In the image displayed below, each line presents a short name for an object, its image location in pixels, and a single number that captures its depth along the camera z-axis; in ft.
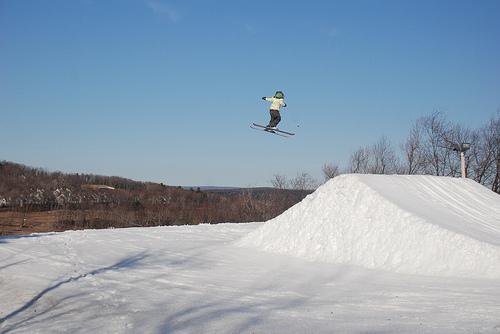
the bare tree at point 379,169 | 133.34
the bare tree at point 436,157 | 117.60
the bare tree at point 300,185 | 159.84
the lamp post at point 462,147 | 61.21
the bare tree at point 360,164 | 134.10
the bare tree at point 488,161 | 112.06
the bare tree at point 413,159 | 120.77
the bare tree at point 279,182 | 158.10
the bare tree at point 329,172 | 135.68
